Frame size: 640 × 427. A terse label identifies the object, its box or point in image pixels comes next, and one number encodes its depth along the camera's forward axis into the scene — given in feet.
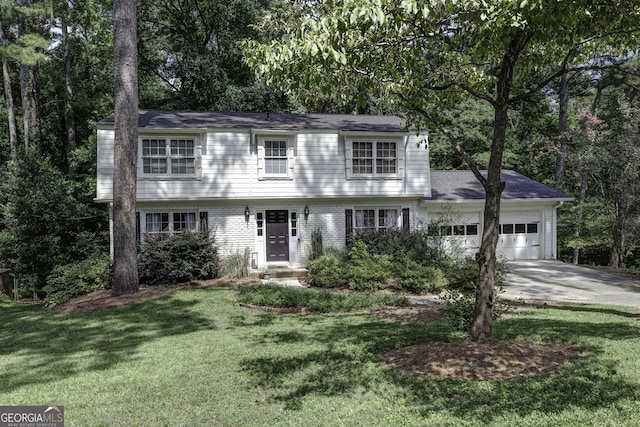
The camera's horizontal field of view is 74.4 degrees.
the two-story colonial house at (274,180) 52.16
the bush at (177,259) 46.37
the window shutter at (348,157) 56.03
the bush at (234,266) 50.44
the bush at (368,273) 42.63
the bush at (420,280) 41.32
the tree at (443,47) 15.51
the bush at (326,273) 44.45
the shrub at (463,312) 20.08
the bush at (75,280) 41.03
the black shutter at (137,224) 51.49
